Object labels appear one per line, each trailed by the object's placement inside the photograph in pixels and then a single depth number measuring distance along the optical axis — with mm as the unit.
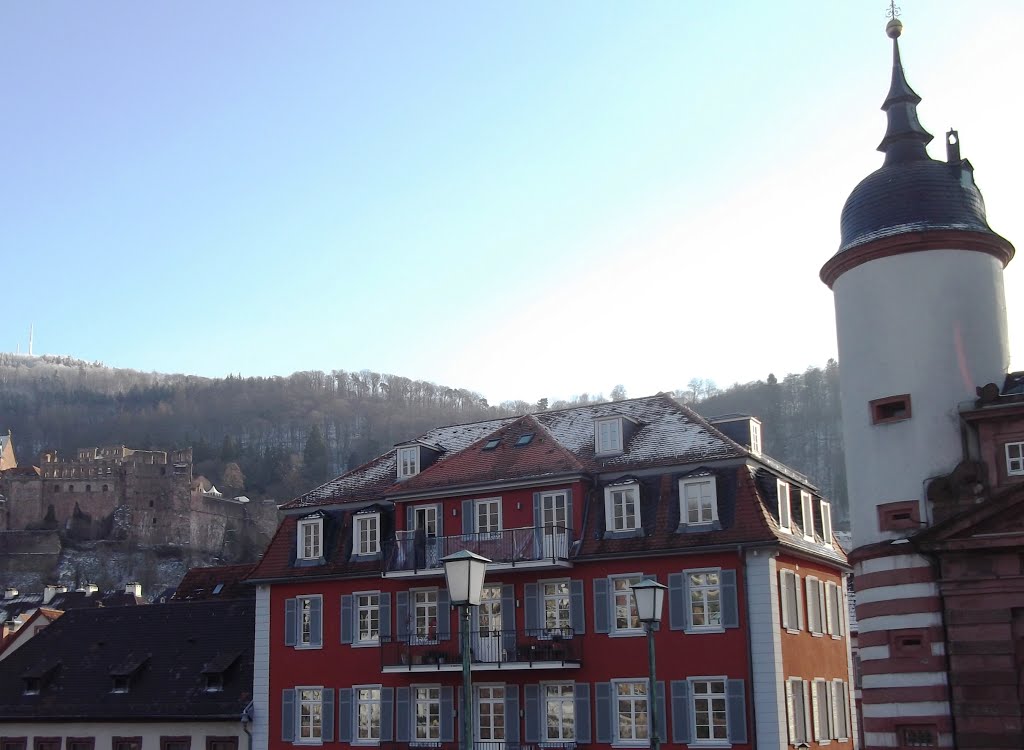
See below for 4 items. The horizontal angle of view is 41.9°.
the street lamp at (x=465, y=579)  18172
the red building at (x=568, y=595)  35062
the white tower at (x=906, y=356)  26641
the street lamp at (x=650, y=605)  22656
